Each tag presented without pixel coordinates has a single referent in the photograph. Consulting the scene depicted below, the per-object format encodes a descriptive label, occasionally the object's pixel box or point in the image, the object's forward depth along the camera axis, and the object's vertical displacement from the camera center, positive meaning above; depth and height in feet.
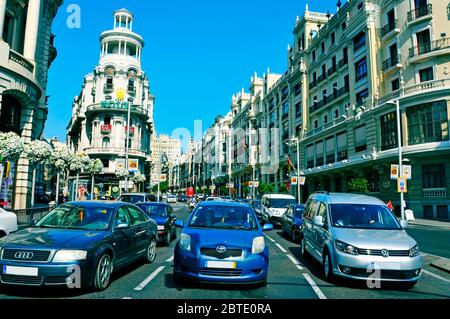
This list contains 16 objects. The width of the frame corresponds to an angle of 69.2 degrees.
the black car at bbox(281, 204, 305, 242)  41.65 -3.80
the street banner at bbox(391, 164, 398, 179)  70.44 +4.68
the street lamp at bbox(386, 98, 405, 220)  71.85 +9.22
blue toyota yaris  18.49 -3.64
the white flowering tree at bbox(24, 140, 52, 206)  55.57 +6.88
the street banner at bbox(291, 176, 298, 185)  117.00 +4.73
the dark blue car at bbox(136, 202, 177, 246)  36.83 -3.03
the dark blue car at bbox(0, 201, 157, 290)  16.53 -3.07
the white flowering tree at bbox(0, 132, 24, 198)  45.50 +6.31
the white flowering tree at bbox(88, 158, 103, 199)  95.45 +7.56
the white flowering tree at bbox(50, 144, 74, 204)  72.79 +7.74
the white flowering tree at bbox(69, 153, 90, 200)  80.96 +6.94
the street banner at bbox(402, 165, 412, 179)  69.90 +4.78
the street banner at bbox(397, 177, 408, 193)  68.95 +1.85
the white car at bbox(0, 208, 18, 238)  28.72 -2.79
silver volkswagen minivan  19.80 -3.11
